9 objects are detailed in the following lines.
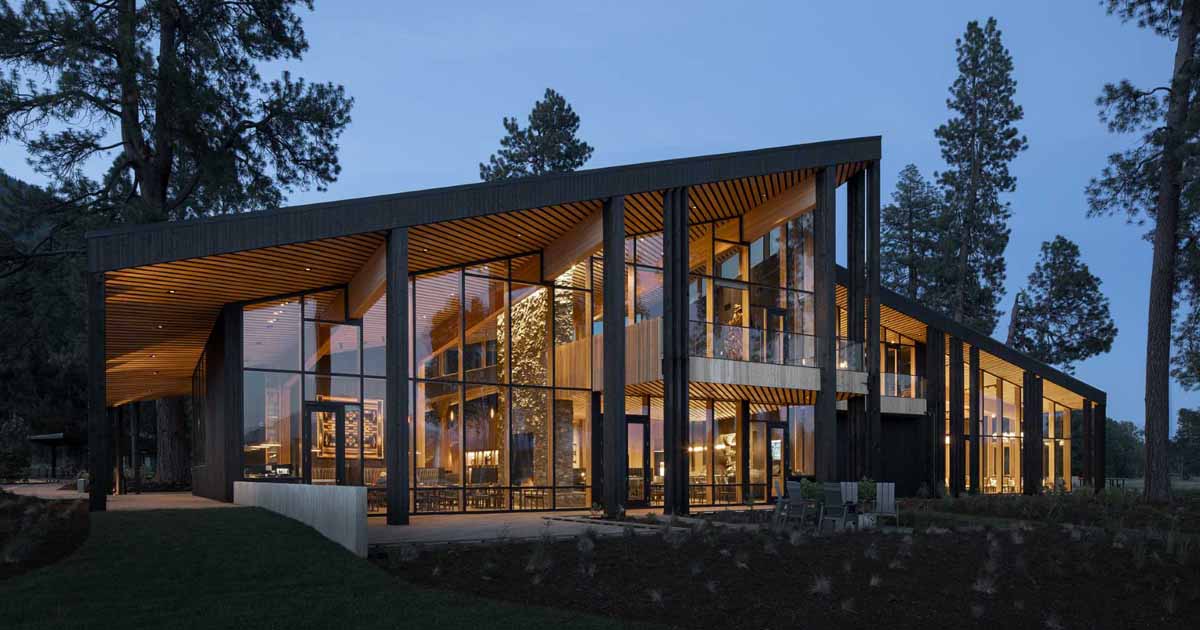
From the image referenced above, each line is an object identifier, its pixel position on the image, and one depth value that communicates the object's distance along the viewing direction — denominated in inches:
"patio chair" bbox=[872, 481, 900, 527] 711.7
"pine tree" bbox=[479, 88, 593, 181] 1673.2
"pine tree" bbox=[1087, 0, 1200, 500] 902.4
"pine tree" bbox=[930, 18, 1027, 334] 1760.6
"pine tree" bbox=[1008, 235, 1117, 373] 1843.0
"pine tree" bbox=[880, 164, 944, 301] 1989.4
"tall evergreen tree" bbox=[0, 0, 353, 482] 933.2
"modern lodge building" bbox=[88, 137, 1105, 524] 665.0
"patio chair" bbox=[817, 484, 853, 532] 605.6
